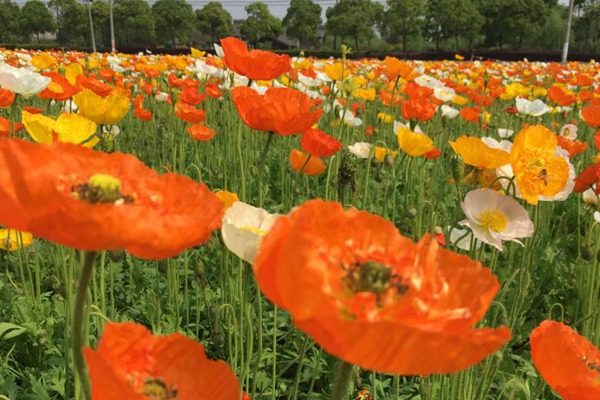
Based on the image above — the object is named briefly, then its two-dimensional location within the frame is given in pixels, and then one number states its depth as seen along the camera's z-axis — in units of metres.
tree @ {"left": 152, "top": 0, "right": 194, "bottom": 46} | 37.31
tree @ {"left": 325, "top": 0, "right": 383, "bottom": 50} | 38.62
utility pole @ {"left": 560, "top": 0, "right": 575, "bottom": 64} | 14.86
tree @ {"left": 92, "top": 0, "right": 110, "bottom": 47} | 33.41
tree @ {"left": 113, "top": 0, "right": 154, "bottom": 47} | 35.00
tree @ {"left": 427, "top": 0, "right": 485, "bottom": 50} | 29.53
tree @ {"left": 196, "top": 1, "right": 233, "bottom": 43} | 40.88
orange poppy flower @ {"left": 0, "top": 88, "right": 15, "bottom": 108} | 1.82
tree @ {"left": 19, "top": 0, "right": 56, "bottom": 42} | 43.78
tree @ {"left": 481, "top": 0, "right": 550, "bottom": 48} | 32.56
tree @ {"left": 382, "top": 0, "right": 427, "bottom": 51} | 36.72
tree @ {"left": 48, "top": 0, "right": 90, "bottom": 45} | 37.44
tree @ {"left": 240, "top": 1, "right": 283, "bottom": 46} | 41.28
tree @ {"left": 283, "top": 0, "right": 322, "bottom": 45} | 45.69
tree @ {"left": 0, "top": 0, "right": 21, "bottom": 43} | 40.06
